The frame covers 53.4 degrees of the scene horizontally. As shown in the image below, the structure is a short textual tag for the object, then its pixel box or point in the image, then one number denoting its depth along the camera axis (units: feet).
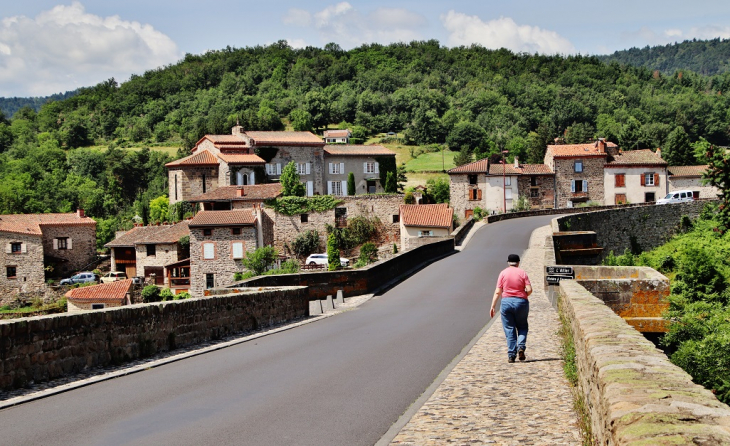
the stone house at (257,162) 240.53
